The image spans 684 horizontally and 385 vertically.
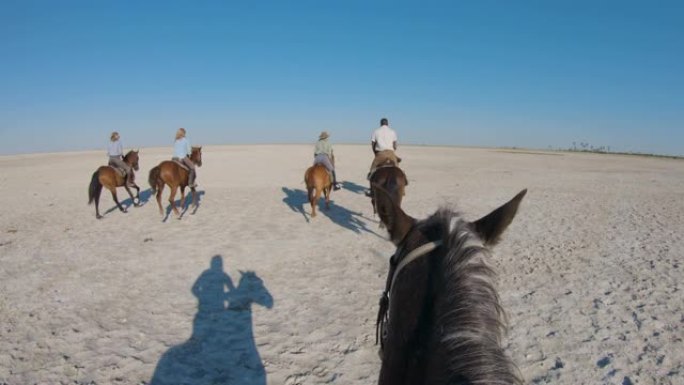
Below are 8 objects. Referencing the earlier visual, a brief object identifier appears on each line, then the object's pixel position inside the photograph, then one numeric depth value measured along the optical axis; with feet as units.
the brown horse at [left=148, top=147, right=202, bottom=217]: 41.22
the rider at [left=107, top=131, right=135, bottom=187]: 44.72
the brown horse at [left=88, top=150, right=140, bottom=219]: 41.50
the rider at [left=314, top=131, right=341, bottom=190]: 44.09
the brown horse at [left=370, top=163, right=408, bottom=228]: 32.71
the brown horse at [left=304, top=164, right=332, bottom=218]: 42.11
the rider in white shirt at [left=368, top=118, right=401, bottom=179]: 41.16
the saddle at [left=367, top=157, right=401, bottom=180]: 37.40
